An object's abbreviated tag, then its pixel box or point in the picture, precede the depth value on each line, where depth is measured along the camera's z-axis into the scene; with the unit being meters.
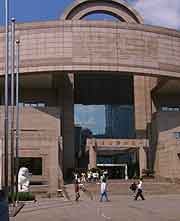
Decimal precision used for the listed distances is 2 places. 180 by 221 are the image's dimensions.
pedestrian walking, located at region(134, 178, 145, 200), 23.12
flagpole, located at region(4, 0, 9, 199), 19.08
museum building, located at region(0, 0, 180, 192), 40.81
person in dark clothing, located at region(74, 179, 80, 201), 24.69
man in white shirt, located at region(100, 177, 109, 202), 22.73
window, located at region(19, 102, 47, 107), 48.29
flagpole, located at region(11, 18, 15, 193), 20.30
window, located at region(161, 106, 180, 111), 51.75
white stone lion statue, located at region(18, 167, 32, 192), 25.97
